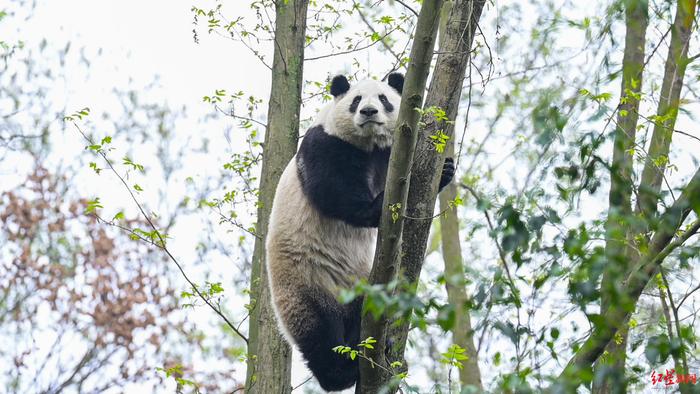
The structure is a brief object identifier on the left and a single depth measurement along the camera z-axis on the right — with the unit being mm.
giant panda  13352
